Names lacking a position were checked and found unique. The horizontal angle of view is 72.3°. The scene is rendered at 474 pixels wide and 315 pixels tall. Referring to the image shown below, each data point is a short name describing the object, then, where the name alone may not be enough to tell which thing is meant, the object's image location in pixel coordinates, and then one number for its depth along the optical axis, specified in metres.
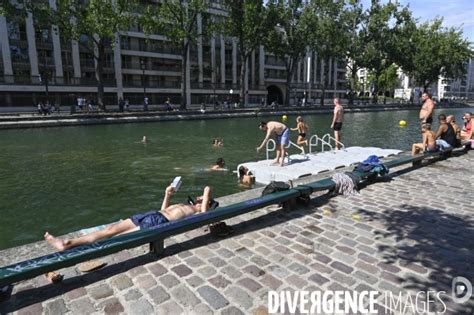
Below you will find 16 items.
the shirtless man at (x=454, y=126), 12.38
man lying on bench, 4.32
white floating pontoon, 9.70
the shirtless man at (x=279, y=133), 10.23
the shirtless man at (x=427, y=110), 11.39
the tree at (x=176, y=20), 35.47
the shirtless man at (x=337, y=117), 13.10
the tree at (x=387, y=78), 70.50
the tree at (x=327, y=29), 47.47
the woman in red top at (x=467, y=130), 14.08
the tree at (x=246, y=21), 40.75
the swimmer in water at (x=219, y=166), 11.64
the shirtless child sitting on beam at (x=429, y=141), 10.68
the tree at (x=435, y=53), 64.50
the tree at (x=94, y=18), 30.36
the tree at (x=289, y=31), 44.47
